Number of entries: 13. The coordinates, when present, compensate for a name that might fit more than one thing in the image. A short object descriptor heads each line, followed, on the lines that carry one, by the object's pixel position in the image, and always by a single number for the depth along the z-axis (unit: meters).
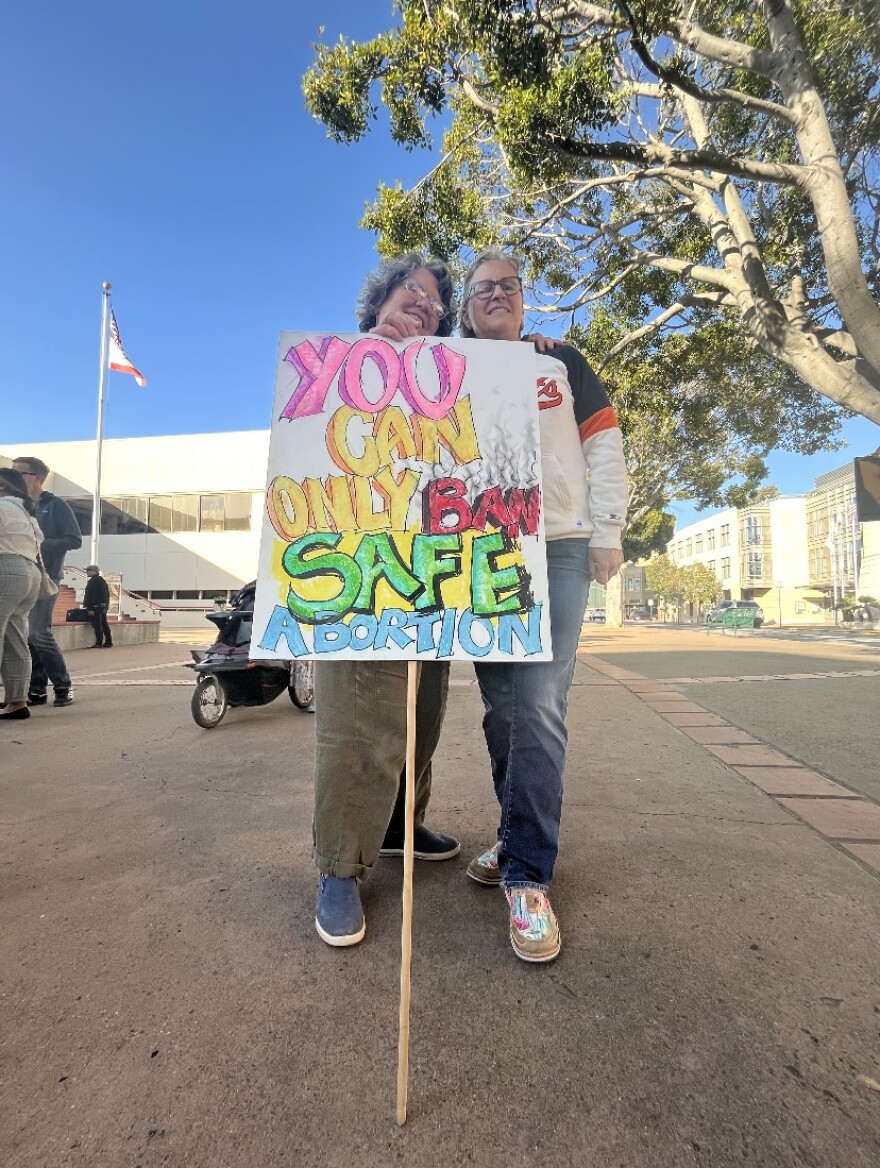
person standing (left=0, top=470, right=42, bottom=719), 4.19
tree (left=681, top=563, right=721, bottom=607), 60.51
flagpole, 17.34
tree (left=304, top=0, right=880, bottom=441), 6.07
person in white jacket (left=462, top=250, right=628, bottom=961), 1.64
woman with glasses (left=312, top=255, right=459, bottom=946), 1.61
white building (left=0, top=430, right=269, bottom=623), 22.45
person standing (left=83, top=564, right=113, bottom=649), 11.39
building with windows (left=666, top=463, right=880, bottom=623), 49.43
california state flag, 17.23
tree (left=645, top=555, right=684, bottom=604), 65.31
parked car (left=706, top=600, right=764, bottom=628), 34.83
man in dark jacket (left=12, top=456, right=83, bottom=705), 5.08
